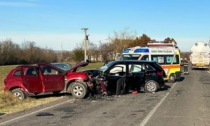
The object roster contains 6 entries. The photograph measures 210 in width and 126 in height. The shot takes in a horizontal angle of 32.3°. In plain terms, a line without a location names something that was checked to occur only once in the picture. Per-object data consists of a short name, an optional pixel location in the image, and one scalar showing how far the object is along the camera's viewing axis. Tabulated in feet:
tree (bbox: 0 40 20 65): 294.05
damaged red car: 50.49
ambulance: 81.71
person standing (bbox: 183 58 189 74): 117.39
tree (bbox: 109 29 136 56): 218.18
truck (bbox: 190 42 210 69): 154.71
